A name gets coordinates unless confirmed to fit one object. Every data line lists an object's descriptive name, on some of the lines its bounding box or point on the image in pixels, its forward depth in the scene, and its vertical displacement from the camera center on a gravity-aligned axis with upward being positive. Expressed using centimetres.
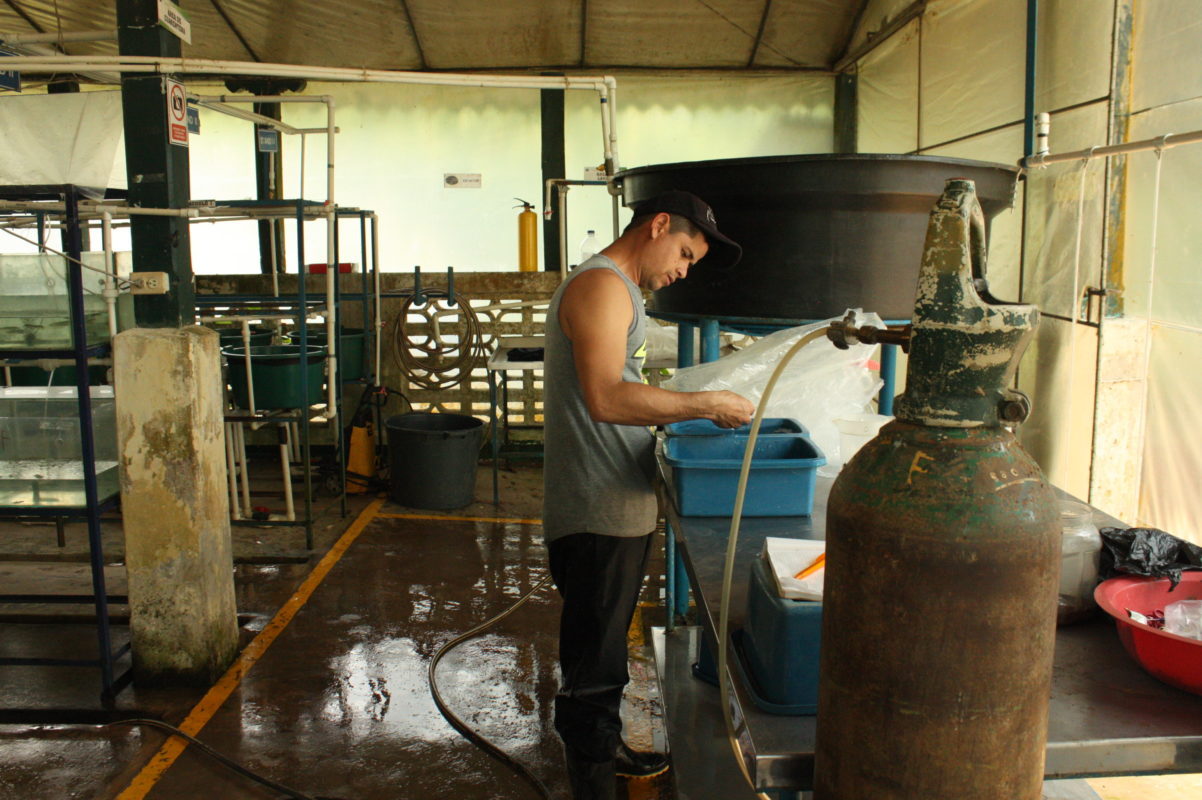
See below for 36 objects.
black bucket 504 -93
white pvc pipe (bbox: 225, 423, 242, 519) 430 -88
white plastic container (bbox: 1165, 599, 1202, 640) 124 -47
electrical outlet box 285 +7
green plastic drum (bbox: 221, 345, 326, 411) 459 -41
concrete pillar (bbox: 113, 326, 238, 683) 283 -66
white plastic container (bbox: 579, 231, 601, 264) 588 +39
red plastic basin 115 -47
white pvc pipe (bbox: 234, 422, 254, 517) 457 -90
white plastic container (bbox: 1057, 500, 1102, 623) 139 -44
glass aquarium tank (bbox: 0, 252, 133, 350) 277 +0
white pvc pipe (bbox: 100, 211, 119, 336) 275 +7
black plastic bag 139 -42
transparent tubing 116 -40
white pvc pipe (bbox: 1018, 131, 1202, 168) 236 +48
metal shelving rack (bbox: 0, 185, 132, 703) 264 -39
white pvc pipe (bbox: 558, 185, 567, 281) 582 +47
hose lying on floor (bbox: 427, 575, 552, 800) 251 -138
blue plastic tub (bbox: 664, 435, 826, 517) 188 -40
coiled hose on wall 595 -31
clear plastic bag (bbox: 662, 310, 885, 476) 271 -25
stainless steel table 109 -56
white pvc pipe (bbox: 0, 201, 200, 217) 274 +31
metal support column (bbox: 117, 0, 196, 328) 292 +47
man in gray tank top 207 -46
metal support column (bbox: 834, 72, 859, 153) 644 +142
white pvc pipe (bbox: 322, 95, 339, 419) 413 +19
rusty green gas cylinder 92 -30
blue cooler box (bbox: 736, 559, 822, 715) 118 -49
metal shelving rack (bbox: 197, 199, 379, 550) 413 +0
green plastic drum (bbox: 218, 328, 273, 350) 538 -23
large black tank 240 +22
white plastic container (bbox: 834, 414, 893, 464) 232 -35
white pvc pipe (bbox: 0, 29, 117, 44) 365 +115
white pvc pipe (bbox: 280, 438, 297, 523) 456 -101
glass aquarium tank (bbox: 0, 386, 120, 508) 315 -46
